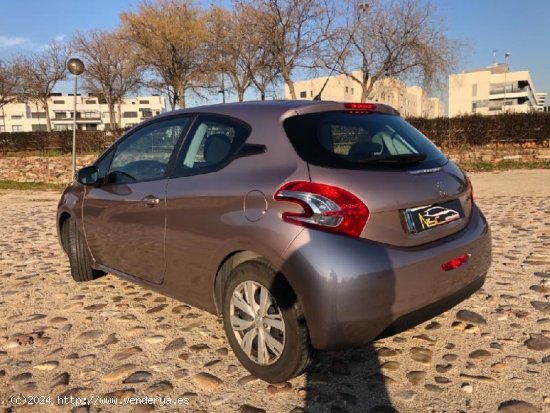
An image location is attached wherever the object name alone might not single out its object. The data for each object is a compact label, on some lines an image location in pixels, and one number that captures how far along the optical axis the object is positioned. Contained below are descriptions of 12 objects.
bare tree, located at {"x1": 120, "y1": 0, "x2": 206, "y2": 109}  30.47
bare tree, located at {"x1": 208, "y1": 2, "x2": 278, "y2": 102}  27.73
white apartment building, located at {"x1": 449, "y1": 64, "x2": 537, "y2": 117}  95.00
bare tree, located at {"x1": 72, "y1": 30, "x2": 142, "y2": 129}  39.16
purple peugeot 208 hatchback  2.41
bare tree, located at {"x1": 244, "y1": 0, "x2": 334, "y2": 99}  26.34
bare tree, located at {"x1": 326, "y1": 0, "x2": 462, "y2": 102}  26.44
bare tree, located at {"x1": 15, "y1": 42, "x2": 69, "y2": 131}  45.53
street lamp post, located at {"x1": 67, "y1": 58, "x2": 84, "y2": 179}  12.23
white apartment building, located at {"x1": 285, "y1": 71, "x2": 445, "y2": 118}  31.62
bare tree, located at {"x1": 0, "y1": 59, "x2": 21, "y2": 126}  40.12
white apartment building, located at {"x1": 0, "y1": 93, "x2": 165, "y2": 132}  100.38
